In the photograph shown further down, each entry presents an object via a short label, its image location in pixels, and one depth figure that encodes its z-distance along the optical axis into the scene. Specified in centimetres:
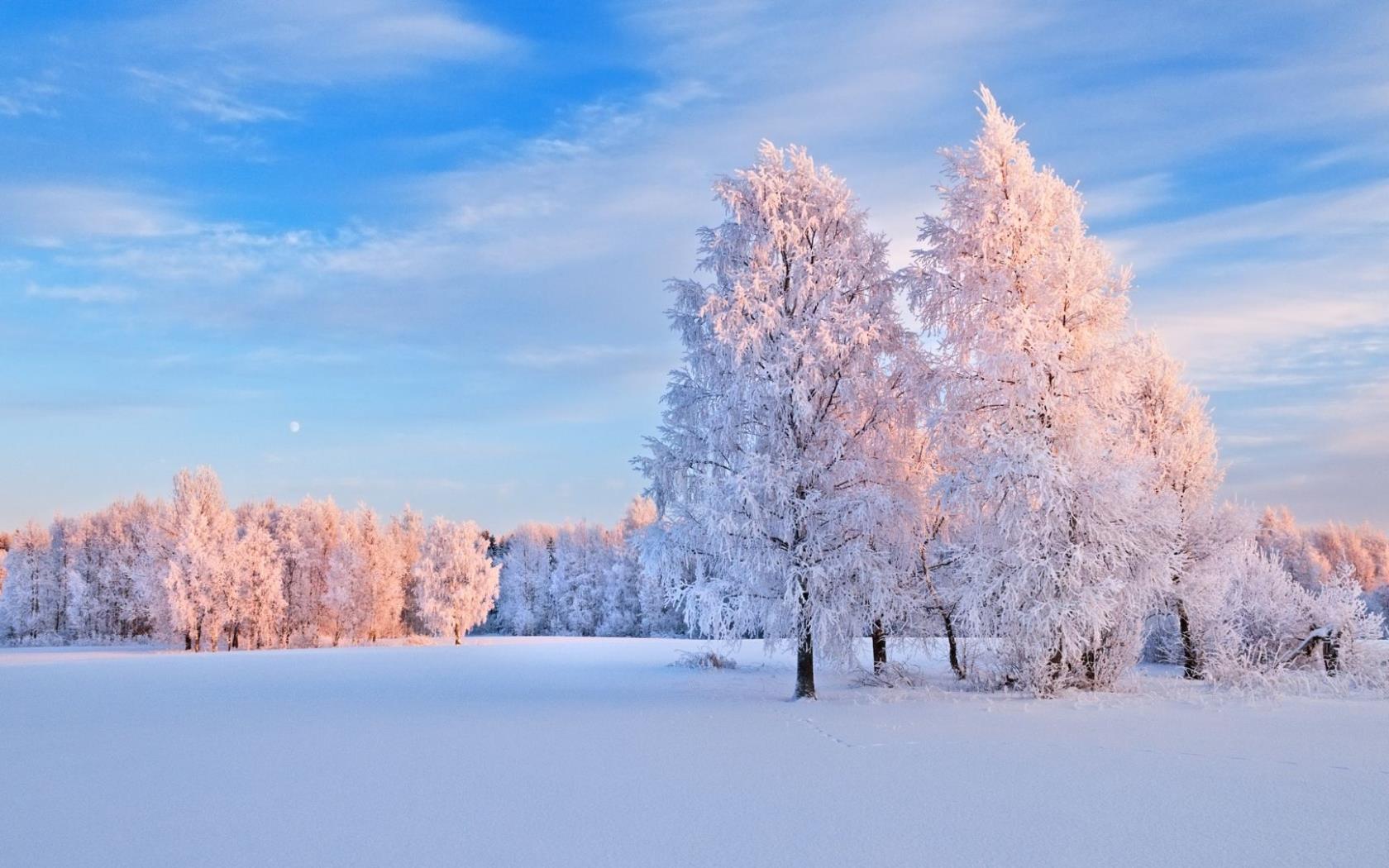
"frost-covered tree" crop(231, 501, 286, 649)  5450
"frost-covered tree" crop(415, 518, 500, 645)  5853
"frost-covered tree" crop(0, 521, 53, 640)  7619
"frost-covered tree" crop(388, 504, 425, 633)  7825
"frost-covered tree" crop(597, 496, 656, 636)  7856
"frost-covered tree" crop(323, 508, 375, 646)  6431
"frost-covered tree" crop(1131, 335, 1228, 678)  2092
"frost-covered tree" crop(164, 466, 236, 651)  5188
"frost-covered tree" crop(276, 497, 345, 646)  6925
